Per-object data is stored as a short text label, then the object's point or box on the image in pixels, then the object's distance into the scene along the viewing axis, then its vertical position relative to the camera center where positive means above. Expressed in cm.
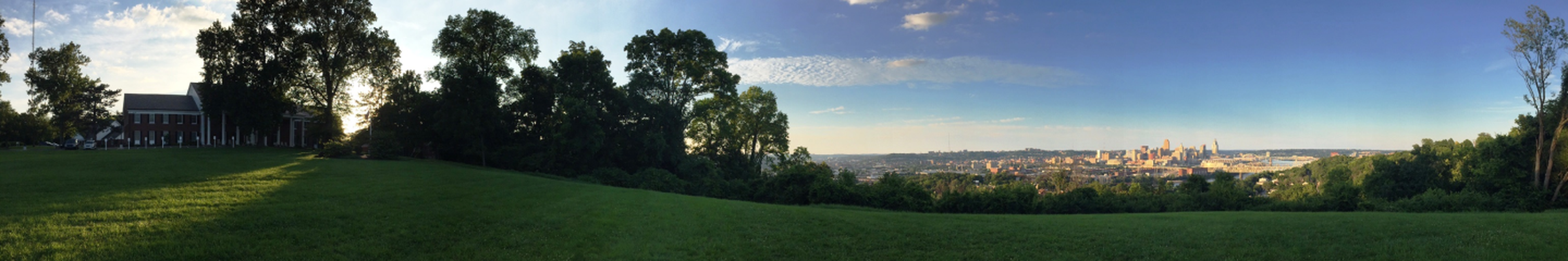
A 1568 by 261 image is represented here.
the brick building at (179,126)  4612 +161
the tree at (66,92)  4509 +421
